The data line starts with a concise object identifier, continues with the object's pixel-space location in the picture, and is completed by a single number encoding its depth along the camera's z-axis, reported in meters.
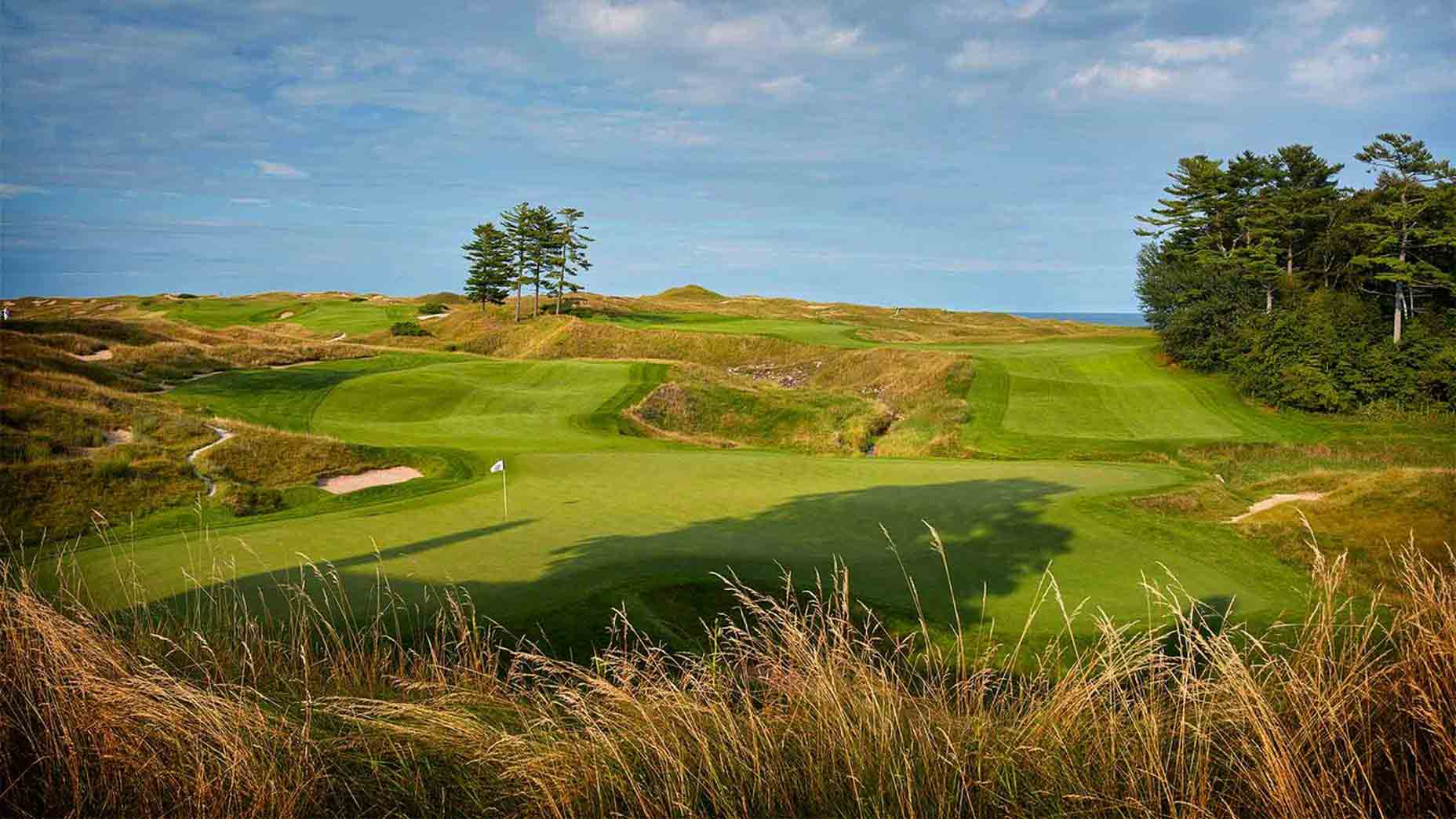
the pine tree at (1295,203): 44.38
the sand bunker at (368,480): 17.27
